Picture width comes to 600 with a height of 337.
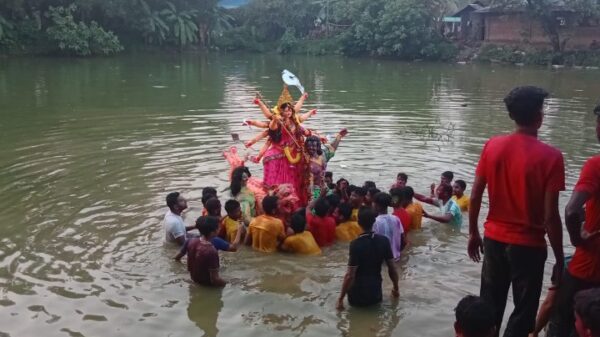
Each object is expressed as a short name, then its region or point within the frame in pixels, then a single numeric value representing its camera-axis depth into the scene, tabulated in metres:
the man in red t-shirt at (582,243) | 3.88
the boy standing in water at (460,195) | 8.77
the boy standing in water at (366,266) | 5.52
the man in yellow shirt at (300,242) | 7.23
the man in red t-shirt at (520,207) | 4.00
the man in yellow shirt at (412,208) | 7.72
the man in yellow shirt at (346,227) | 7.71
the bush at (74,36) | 40.06
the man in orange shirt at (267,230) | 7.23
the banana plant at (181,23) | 49.19
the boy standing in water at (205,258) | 6.26
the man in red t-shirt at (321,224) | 7.43
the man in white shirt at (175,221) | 7.31
